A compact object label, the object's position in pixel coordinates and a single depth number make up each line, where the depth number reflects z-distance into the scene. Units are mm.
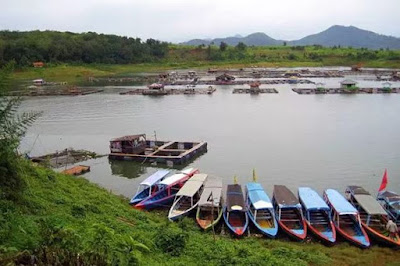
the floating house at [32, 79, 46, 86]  80331
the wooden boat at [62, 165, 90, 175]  25050
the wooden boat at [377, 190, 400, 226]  16812
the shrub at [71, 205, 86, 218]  13912
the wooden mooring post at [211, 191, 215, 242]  15545
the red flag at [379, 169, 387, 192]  19219
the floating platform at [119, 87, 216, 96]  65500
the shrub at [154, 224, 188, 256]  12428
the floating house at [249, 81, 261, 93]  66438
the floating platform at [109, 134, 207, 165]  27719
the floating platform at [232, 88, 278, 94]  66319
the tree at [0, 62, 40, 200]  10211
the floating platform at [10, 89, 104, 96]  65938
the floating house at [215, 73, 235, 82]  82375
